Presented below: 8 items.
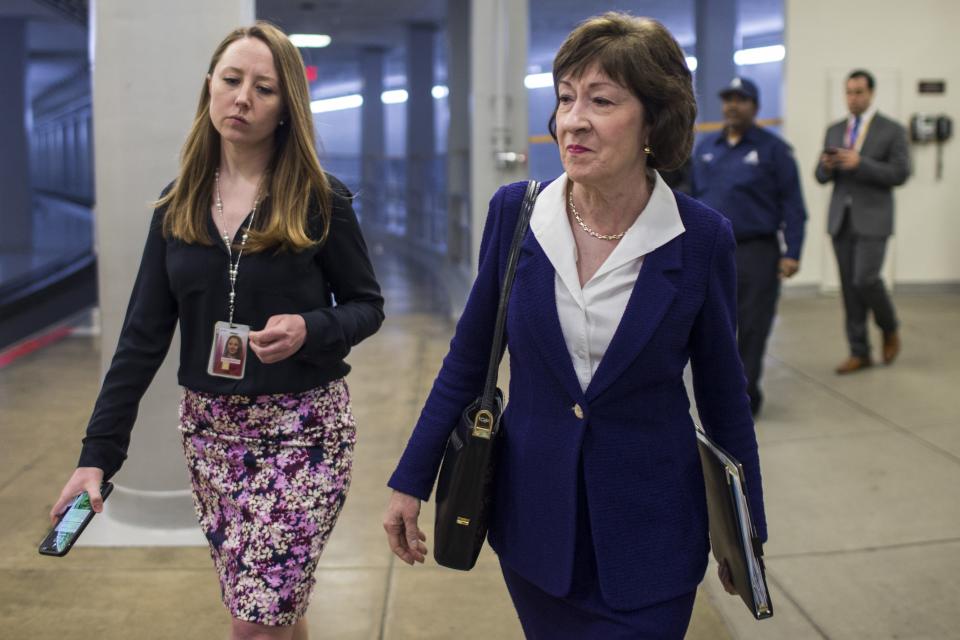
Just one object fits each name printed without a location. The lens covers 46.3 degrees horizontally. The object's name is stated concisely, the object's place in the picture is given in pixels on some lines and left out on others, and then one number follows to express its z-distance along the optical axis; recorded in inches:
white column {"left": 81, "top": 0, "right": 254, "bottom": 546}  166.7
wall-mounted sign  472.1
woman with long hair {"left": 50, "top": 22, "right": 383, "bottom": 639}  98.9
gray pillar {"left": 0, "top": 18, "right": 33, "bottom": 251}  945.5
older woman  78.3
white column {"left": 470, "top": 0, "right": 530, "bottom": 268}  358.3
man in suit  296.0
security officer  244.4
